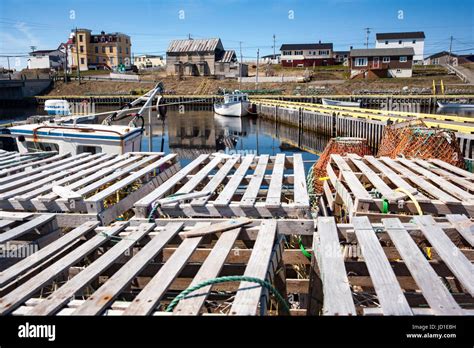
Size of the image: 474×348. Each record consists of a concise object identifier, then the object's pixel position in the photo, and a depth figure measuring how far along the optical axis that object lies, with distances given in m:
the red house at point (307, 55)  88.44
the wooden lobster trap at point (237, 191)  4.36
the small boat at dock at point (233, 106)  46.00
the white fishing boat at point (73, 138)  9.72
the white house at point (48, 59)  95.94
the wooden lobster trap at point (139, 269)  2.50
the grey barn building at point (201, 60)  83.75
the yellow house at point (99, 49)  94.94
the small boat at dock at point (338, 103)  46.59
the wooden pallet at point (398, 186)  4.43
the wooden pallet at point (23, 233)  3.69
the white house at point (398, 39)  89.81
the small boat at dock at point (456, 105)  46.62
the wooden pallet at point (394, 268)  2.47
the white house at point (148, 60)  131.89
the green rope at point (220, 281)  2.58
